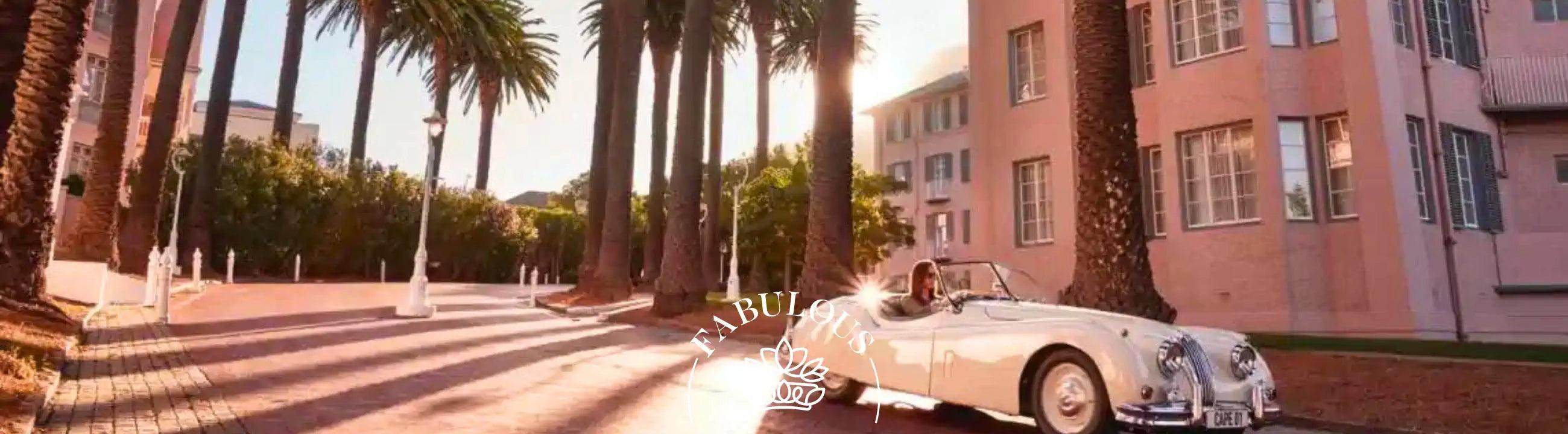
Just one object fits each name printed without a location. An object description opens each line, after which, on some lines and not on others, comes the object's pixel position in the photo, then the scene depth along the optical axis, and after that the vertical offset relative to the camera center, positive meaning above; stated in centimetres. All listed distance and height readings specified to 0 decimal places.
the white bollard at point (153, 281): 1756 +45
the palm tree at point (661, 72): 2748 +710
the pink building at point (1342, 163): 1533 +273
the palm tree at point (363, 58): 4022 +1070
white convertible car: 568 -32
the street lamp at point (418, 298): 1875 +18
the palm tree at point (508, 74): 4350 +1140
